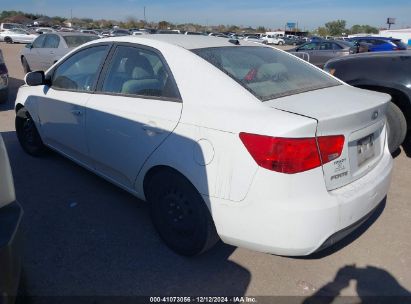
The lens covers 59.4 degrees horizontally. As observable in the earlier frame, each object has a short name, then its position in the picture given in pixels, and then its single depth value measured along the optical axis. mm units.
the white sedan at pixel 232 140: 2117
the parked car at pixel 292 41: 45775
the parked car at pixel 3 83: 7612
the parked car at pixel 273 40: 47250
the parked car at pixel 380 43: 18312
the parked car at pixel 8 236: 1649
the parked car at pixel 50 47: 10523
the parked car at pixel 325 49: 13961
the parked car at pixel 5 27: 32569
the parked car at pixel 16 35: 31188
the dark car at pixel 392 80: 4211
